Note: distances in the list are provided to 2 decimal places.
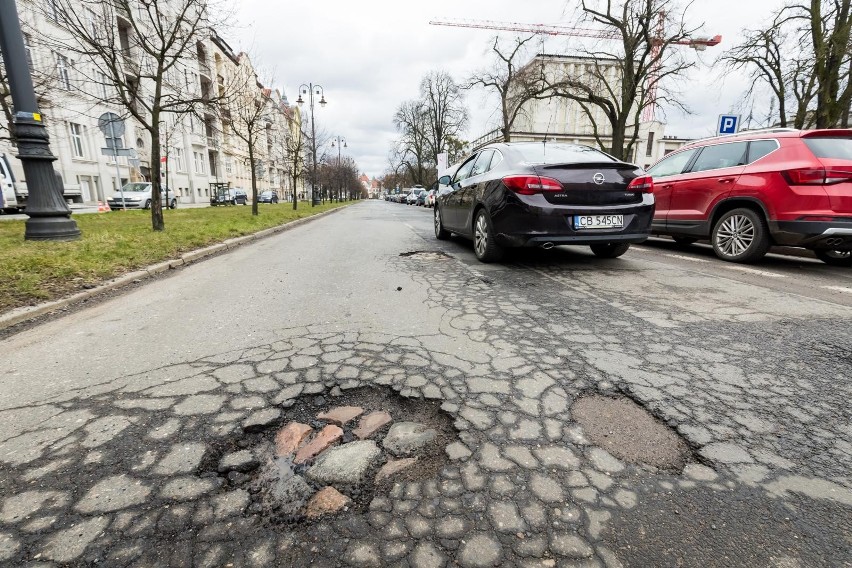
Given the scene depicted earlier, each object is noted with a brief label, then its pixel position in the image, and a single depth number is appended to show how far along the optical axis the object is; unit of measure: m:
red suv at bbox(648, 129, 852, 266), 5.00
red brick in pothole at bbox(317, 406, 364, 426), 2.01
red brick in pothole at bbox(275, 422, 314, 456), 1.79
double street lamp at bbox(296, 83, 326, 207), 27.56
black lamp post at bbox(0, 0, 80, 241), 6.55
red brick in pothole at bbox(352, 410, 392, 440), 1.90
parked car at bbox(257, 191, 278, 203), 46.76
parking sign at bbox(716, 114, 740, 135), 10.73
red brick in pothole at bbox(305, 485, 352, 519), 1.45
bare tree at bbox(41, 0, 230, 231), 8.23
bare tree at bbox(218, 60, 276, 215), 15.43
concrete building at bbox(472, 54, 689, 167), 55.66
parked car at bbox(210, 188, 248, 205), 37.53
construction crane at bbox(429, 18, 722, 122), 17.58
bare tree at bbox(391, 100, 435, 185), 52.03
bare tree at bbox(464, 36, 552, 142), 23.87
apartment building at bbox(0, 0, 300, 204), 13.98
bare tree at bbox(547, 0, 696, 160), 17.31
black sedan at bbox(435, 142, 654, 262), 4.86
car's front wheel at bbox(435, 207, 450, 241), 8.68
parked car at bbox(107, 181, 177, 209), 22.25
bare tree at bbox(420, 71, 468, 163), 47.31
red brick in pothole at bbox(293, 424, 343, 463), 1.75
